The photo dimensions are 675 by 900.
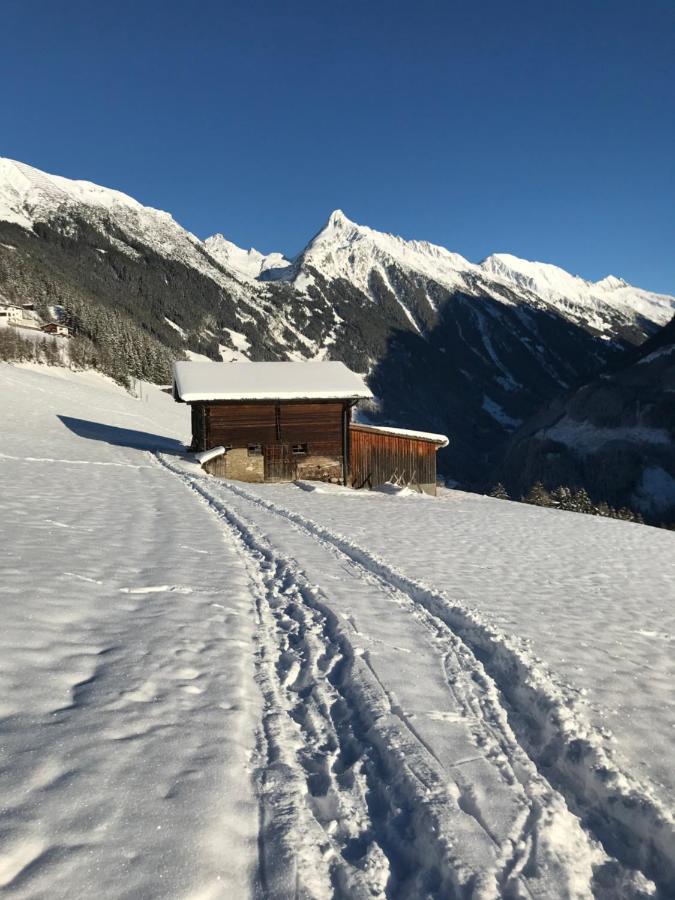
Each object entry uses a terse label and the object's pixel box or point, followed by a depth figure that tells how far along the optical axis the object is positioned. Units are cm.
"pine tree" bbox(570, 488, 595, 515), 5278
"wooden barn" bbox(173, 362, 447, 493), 2697
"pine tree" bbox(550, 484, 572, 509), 5128
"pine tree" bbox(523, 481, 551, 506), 5350
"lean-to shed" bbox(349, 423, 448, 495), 2781
